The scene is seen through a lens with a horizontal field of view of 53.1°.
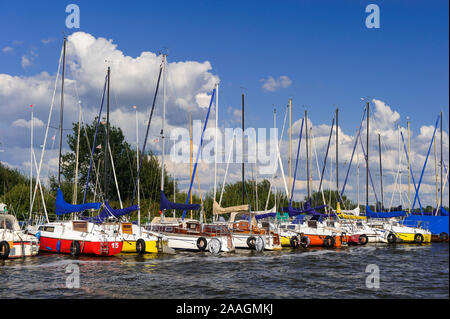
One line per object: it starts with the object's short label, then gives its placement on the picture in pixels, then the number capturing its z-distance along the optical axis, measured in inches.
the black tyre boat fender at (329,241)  1915.6
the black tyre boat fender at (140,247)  1507.1
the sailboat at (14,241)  1317.7
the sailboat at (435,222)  2230.6
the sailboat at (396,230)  2101.4
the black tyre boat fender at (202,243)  1573.6
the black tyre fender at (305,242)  1883.6
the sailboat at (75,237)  1407.5
